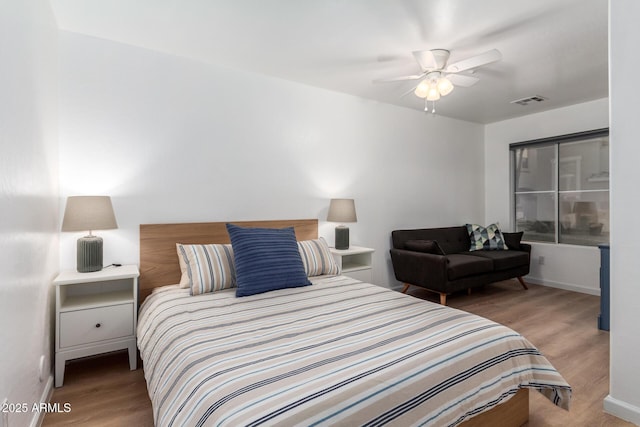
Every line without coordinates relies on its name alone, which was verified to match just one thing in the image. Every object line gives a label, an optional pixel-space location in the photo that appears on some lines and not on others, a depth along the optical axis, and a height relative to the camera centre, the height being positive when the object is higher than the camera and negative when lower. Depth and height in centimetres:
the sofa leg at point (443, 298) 358 -96
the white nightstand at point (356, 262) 334 -56
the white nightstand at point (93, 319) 209 -71
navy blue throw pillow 230 -36
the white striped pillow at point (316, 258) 284 -41
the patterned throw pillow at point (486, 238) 455 -38
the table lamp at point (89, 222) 221 -6
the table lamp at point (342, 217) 352 -5
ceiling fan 249 +114
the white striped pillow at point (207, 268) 235 -41
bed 108 -60
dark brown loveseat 359 -59
